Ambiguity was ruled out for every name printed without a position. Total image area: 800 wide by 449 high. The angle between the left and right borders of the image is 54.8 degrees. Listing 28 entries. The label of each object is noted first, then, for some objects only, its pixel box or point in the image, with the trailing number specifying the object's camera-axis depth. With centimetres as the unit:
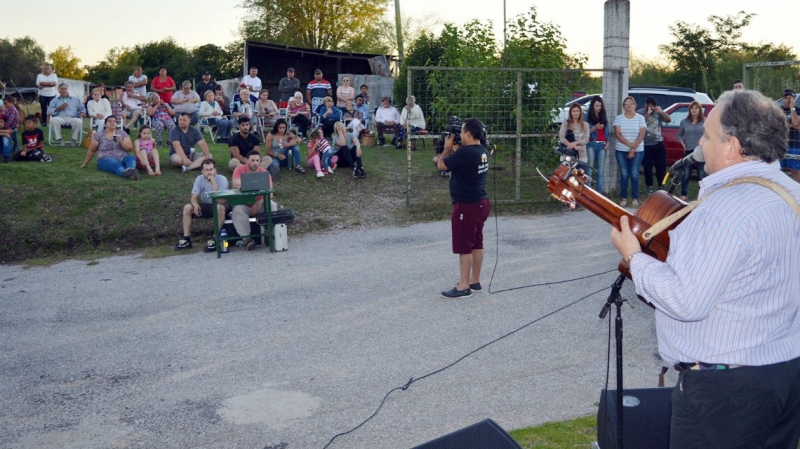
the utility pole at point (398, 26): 3690
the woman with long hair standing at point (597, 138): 1397
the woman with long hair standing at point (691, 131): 1395
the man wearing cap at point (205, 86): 2048
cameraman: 823
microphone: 487
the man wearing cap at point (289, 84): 2203
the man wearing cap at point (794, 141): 1067
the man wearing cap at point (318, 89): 2161
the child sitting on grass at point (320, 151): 1566
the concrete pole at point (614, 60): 1441
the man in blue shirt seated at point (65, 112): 1769
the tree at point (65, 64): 7744
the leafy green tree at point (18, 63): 5625
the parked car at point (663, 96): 1864
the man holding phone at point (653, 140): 1448
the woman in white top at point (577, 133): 1358
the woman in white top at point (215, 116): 1933
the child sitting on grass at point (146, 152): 1458
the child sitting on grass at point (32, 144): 1520
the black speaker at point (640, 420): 387
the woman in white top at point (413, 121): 1273
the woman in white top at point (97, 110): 1806
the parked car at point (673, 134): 1627
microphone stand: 343
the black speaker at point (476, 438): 370
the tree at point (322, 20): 4938
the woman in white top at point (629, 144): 1373
